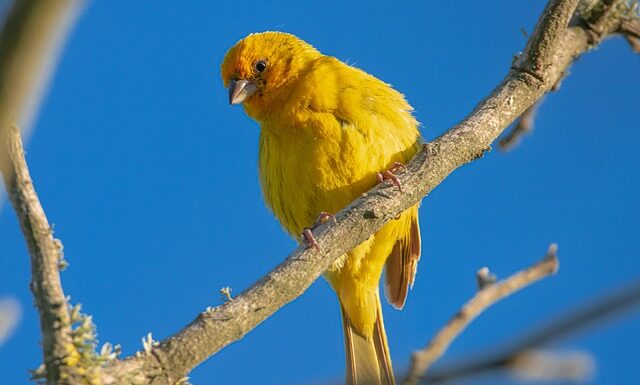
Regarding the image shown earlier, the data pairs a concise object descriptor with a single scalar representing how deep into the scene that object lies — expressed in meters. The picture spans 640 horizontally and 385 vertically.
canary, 2.95
